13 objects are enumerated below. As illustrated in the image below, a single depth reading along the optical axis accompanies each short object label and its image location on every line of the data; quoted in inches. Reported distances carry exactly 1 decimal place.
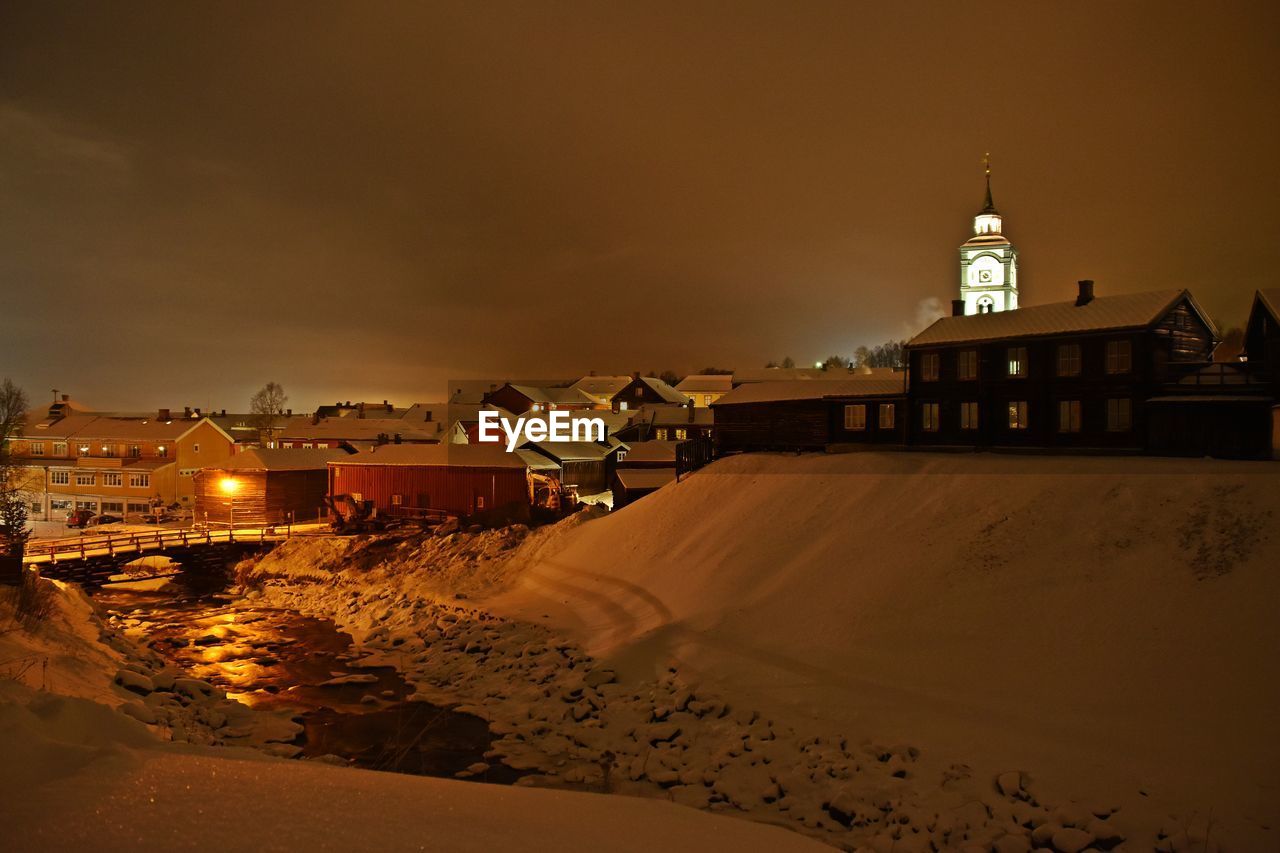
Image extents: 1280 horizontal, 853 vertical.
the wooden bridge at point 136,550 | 1427.2
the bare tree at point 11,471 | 870.4
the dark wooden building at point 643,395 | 3762.3
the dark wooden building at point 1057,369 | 1167.0
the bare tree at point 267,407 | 4107.0
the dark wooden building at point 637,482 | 1804.9
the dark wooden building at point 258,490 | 2064.5
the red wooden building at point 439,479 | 1817.2
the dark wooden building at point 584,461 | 1963.6
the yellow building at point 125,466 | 2351.1
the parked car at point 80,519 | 2121.8
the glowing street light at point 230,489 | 2073.1
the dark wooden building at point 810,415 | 1432.1
